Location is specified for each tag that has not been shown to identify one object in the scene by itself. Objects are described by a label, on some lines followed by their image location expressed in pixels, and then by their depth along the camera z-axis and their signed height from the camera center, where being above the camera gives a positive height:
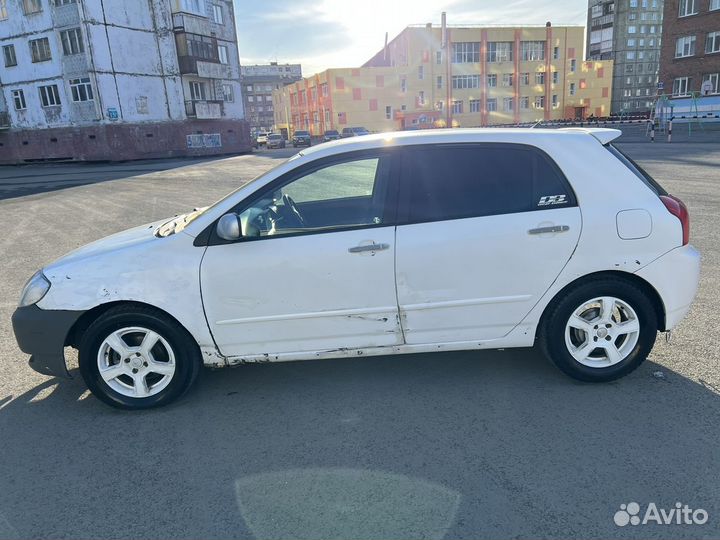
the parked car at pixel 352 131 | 47.32 -0.44
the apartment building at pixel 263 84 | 133.75 +12.32
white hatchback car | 3.29 -0.91
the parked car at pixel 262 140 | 58.43 -0.83
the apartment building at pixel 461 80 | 65.94 +5.10
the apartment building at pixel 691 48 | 37.94 +4.15
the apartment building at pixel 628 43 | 92.19 +11.61
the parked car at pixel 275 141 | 54.53 -0.95
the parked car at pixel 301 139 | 51.88 -0.85
